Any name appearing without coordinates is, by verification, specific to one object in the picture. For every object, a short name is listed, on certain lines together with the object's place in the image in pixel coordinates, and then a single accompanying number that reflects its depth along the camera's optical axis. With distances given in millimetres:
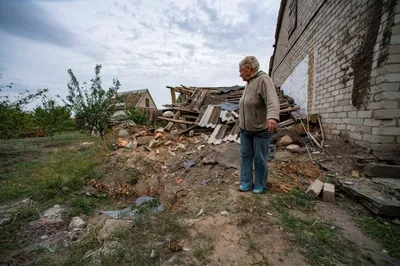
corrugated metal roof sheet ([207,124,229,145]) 5125
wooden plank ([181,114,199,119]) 7296
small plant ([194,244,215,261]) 1404
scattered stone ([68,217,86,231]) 2268
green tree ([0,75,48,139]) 5695
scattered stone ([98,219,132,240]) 1814
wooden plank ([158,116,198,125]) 6611
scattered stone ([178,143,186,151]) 5337
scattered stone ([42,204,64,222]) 2453
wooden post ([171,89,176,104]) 9789
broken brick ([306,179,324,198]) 2358
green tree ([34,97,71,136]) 10086
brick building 2484
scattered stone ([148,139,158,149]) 5612
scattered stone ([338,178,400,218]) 1899
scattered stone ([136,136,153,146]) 5975
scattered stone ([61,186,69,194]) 3197
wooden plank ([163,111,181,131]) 6998
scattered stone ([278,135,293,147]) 4124
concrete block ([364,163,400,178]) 2410
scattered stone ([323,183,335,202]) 2297
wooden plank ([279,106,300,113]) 6004
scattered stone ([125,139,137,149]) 5784
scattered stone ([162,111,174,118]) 8623
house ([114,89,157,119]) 23712
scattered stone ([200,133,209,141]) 5795
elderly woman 2179
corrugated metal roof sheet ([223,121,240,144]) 4908
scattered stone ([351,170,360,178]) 2665
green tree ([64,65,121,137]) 6941
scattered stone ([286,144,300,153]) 3840
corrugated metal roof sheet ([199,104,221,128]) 6315
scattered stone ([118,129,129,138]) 7153
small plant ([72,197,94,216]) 2687
